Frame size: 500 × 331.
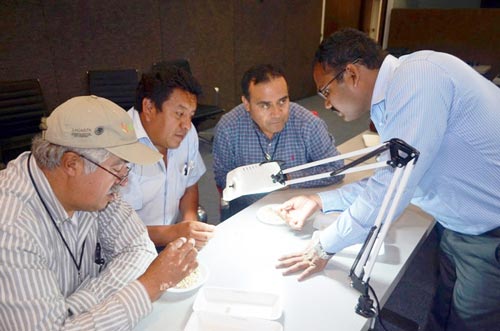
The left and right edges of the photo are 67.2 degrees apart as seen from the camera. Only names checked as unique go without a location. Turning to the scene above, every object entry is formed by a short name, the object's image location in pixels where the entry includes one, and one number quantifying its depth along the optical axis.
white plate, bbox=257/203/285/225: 1.67
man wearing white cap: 0.89
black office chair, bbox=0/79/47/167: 3.07
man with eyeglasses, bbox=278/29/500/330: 1.12
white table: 1.11
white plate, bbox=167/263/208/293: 1.19
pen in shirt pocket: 2.05
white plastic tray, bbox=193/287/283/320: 1.11
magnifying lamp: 0.89
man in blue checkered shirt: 2.17
